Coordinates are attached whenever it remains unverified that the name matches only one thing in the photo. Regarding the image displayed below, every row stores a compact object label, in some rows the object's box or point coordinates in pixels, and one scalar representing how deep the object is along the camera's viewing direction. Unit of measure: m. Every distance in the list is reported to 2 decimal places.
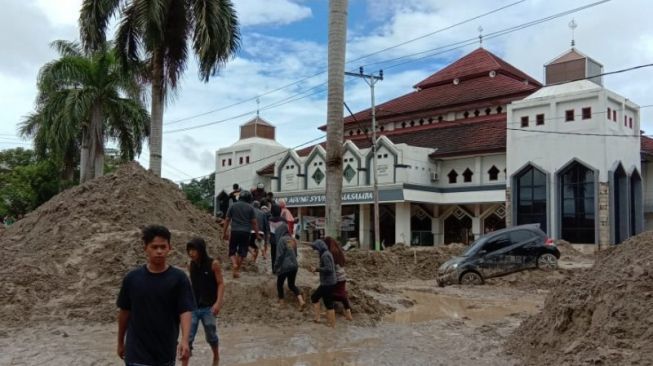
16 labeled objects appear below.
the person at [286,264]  10.91
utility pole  31.83
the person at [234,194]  15.07
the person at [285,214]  12.94
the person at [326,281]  10.48
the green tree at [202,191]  72.38
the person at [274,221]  12.95
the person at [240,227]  11.53
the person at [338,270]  10.68
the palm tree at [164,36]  18.67
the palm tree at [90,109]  26.73
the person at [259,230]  13.34
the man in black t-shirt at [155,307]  4.38
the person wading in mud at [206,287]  7.14
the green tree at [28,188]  40.75
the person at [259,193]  15.51
